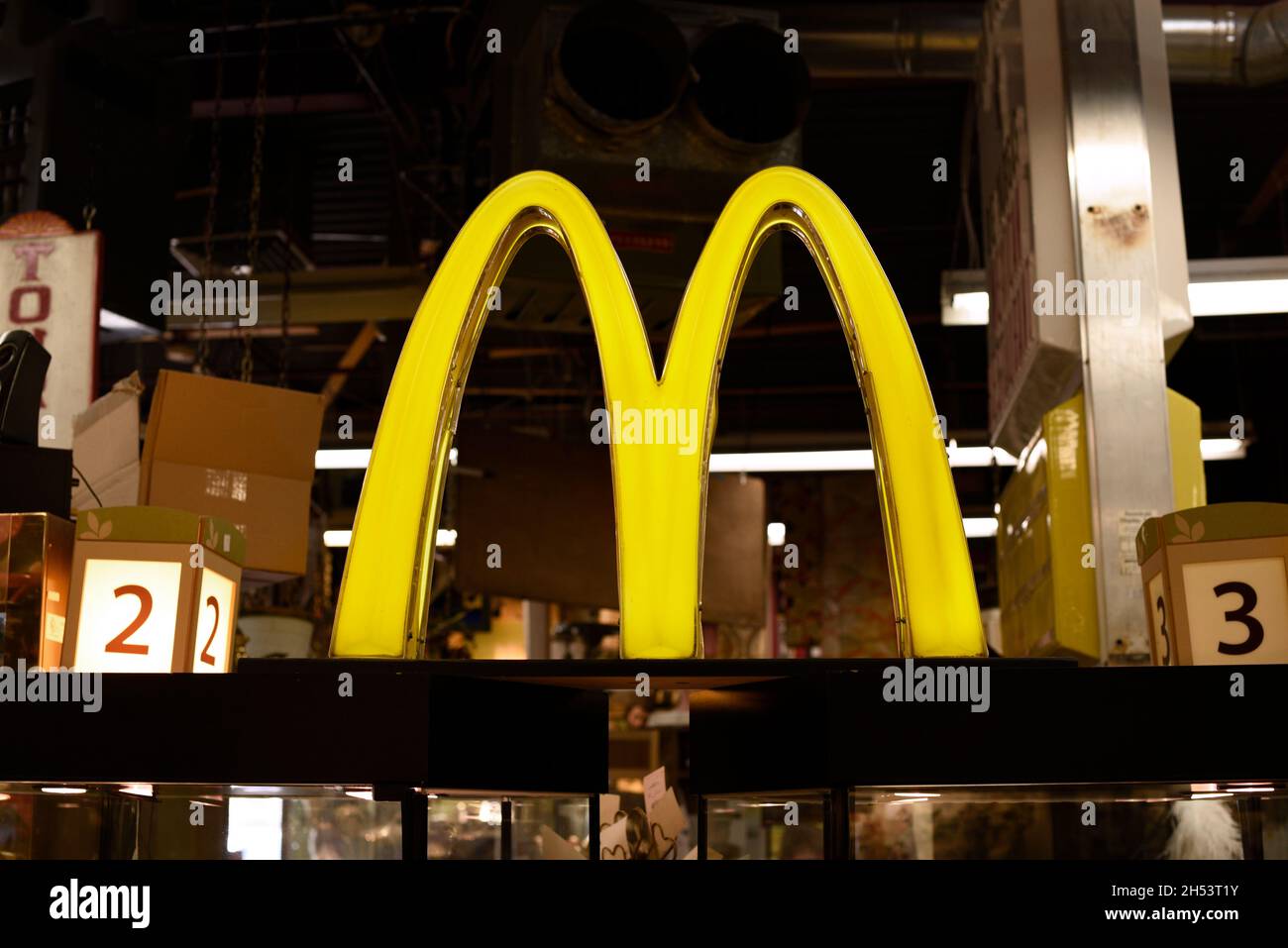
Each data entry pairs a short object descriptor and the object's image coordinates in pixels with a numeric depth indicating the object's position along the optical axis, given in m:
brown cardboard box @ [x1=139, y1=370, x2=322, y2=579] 2.66
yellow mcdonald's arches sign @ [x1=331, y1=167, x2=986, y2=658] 1.60
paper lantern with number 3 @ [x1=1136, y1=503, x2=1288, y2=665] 1.72
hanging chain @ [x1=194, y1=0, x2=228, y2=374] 4.66
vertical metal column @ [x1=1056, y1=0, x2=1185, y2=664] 3.21
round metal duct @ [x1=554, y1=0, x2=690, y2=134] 3.62
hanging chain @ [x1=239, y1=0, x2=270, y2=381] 4.92
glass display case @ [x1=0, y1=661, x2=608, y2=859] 1.32
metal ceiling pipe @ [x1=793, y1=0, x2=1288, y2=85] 5.03
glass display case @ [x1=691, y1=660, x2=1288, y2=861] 1.31
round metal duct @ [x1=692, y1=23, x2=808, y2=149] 3.71
